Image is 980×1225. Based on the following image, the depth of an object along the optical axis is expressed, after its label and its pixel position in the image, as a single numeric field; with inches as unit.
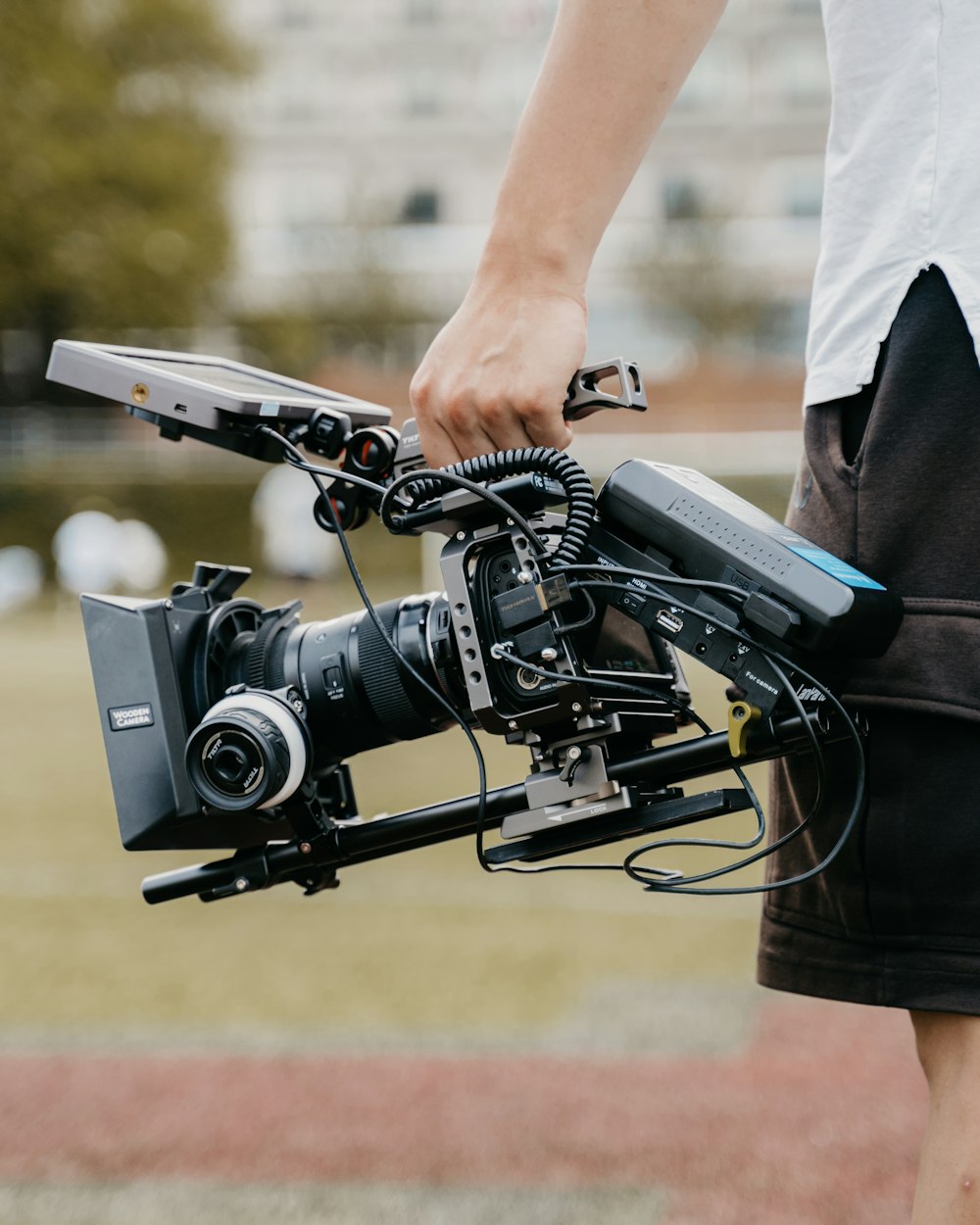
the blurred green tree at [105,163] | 1024.2
